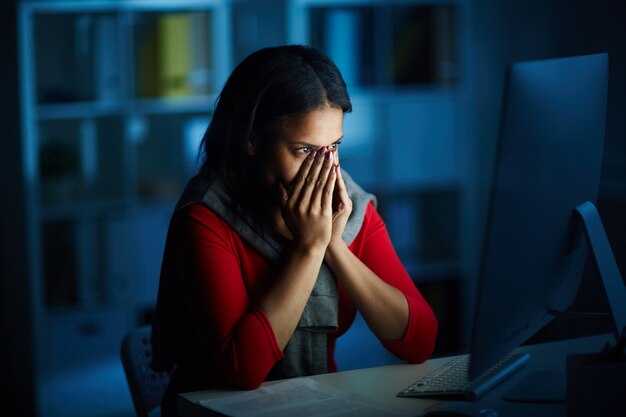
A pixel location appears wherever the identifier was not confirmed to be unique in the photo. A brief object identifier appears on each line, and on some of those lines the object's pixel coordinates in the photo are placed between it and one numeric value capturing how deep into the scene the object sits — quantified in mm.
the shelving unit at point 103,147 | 4913
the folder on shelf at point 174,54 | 5025
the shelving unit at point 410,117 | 5459
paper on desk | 2724
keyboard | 2782
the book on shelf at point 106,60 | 4895
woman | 2959
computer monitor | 2519
